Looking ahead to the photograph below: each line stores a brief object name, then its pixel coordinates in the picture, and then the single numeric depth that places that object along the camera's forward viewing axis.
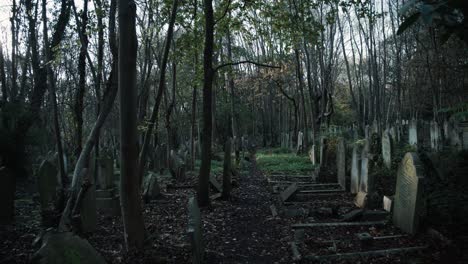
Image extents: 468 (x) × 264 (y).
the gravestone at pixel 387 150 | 11.30
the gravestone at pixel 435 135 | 15.39
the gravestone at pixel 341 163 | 10.60
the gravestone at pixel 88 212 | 6.46
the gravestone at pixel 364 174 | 8.57
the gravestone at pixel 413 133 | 16.29
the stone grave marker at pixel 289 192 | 9.25
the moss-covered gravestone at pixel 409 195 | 5.98
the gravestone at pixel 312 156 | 16.27
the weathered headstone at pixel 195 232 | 4.46
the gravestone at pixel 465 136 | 13.50
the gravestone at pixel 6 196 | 7.31
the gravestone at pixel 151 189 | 9.42
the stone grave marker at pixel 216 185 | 10.37
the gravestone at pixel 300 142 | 22.49
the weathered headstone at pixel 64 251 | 2.83
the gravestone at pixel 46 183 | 7.80
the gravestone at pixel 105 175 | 8.87
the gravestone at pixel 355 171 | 9.60
